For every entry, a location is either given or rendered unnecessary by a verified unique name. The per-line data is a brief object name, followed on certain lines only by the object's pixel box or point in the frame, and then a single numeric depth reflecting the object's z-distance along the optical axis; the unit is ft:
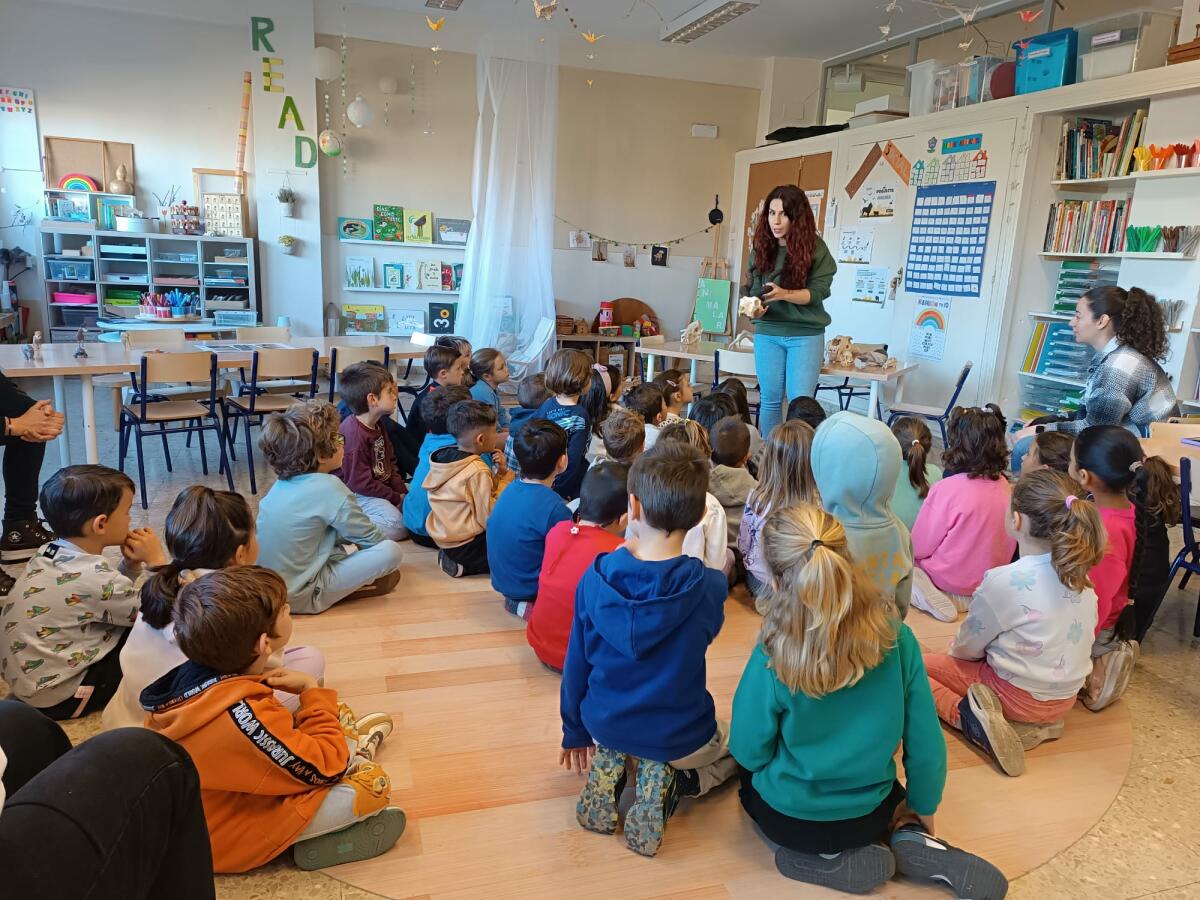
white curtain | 20.57
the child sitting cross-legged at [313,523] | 8.57
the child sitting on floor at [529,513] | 8.19
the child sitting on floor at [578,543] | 7.22
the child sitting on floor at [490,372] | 13.55
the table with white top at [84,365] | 11.89
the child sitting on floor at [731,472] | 10.05
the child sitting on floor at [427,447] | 10.74
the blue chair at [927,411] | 16.67
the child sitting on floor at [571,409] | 11.32
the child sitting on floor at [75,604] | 6.37
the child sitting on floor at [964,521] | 9.21
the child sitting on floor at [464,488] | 9.70
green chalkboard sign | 27.14
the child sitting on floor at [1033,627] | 6.32
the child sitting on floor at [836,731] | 4.60
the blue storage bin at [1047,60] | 16.63
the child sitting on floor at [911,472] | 9.78
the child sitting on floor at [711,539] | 8.54
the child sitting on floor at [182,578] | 5.71
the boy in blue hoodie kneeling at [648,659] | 5.35
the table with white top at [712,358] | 15.39
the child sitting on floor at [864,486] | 6.47
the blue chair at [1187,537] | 7.81
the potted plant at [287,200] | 22.94
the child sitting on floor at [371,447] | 10.97
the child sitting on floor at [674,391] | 12.69
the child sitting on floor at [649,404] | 11.84
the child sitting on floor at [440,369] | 13.39
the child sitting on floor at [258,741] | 4.66
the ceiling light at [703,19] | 20.38
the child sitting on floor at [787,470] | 8.04
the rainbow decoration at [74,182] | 21.75
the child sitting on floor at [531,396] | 12.43
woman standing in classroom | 12.97
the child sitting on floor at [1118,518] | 7.66
